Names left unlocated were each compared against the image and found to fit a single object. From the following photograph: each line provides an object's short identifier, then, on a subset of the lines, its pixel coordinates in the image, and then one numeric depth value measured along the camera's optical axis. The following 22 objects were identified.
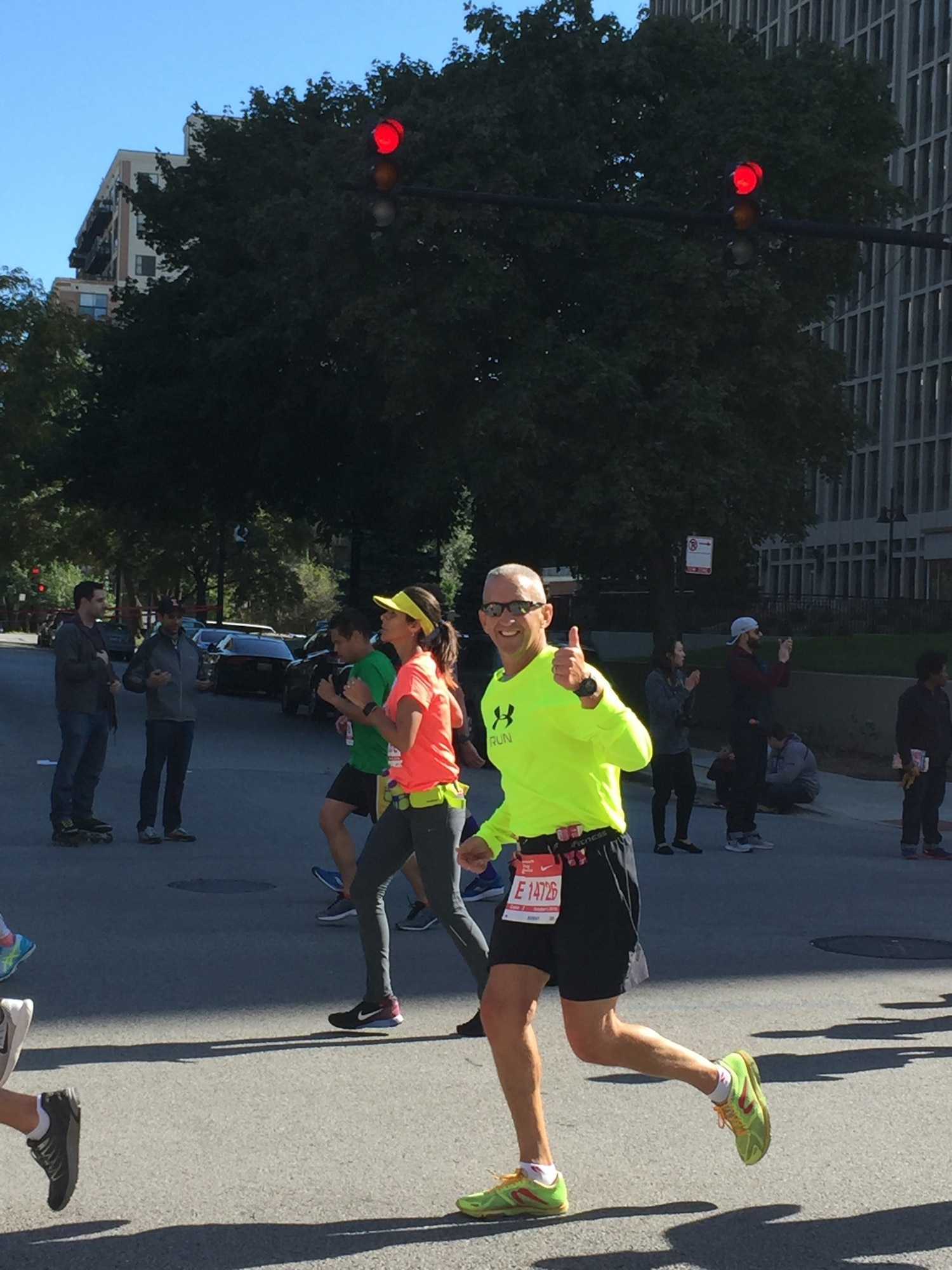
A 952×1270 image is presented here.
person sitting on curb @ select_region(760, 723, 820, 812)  18.41
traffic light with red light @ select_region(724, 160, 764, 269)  13.84
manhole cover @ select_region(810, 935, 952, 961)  9.79
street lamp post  61.46
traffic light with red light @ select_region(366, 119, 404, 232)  13.38
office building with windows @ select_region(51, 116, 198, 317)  133.25
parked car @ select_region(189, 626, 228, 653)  43.53
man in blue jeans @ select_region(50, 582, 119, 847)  13.45
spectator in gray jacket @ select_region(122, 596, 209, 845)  13.52
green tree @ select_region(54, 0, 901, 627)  26.19
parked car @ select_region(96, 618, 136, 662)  61.50
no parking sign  22.44
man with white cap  14.21
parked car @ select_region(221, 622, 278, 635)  58.84
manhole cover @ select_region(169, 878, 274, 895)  11.34
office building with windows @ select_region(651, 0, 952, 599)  70.12
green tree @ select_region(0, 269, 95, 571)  46.72
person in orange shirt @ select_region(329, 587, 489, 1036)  7.21
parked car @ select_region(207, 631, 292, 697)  37.38
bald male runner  4.80
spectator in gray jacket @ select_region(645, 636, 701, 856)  14.21
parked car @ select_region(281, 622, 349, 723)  29.59
